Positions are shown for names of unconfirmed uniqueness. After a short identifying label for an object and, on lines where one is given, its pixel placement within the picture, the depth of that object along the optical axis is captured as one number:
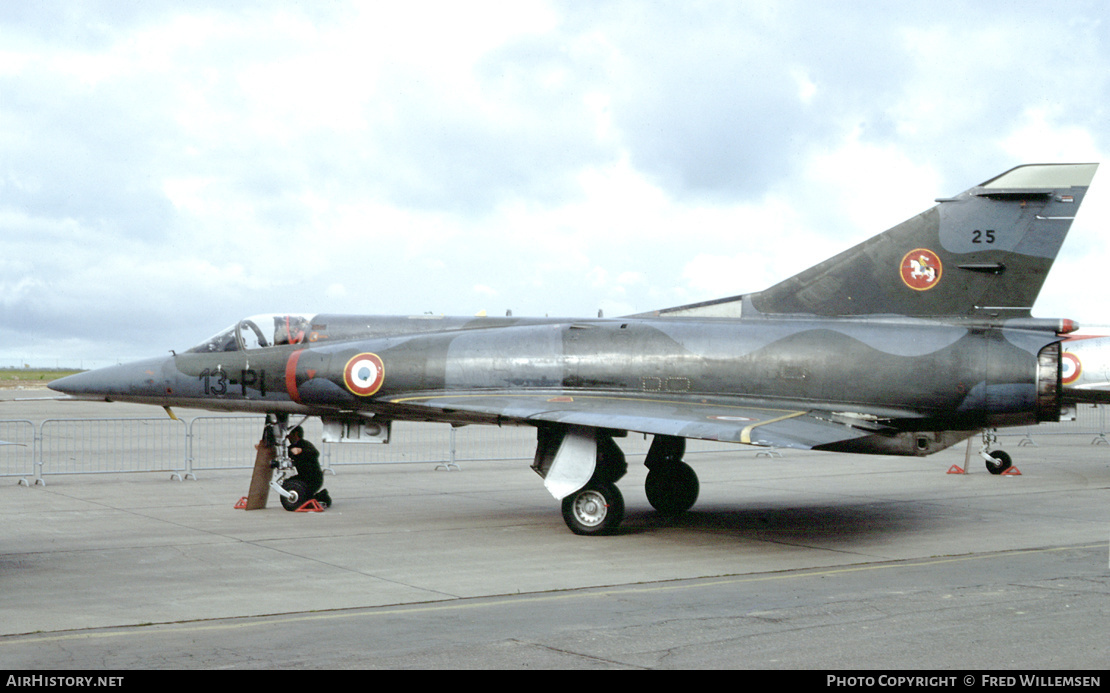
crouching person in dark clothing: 14.16
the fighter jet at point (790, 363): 11.41
